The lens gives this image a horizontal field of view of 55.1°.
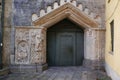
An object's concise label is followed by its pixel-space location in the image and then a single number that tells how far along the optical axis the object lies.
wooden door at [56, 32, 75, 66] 5.33
